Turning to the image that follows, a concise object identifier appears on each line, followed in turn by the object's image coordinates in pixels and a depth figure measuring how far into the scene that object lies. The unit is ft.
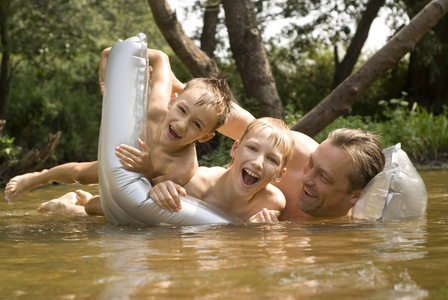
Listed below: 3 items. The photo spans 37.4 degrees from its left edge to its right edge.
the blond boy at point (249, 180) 13.05
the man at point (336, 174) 13.48
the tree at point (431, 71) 48.19
